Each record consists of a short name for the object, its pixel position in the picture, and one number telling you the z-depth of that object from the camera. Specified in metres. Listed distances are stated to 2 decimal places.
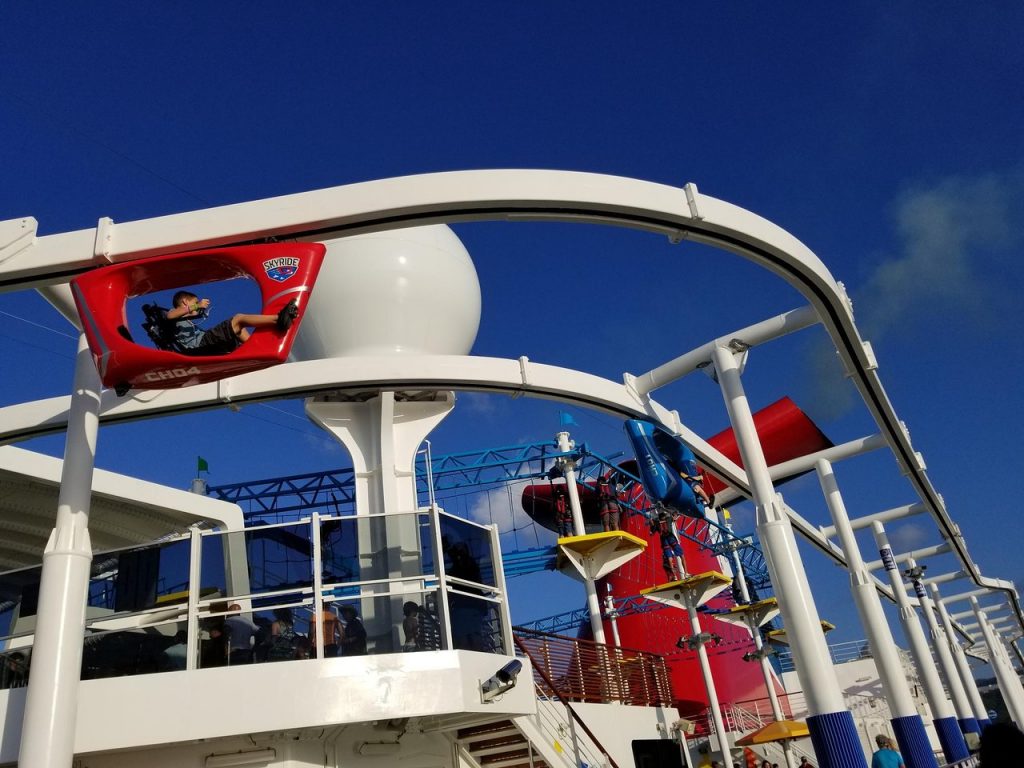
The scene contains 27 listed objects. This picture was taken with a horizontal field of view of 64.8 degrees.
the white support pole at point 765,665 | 18.59
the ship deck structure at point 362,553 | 6.76
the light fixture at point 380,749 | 7.98
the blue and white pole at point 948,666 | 23.12
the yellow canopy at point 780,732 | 15.45
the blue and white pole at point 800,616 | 7.80
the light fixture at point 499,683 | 7.63
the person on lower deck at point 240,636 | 7.12
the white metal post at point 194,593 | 7.11
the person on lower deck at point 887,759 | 9.33
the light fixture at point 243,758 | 7.23
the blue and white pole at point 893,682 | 12.92
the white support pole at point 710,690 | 13.89
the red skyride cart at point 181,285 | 6.02
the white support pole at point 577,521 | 17.98
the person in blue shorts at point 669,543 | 17.73
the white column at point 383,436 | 10.95
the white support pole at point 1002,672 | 32.88
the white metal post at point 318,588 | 7.24
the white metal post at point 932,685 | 17.42
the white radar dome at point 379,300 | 11.43
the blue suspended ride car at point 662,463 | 12.30
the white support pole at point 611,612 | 21.43
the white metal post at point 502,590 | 8.44
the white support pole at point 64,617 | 5.87
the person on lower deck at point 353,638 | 7.32
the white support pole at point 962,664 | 29.28
